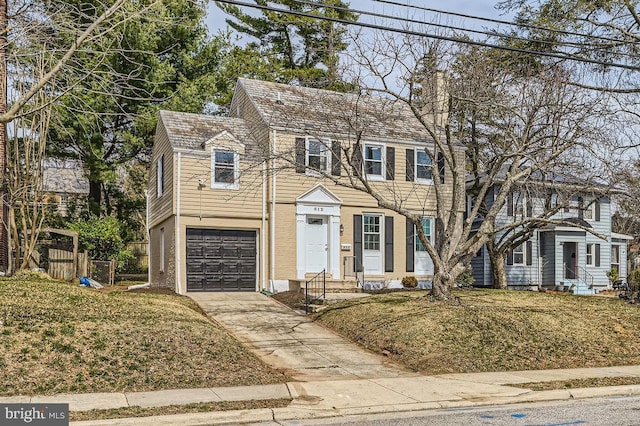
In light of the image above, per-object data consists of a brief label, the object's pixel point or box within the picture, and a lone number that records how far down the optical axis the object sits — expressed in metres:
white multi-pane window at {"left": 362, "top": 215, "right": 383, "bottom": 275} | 24.80
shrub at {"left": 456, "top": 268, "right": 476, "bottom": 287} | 25.21
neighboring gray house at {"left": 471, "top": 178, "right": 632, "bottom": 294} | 32.22
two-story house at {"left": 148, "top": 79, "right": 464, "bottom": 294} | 22.88
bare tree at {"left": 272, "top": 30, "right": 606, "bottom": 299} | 16.50
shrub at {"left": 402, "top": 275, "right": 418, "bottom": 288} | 24.69
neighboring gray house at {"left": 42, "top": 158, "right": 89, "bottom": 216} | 44.73
